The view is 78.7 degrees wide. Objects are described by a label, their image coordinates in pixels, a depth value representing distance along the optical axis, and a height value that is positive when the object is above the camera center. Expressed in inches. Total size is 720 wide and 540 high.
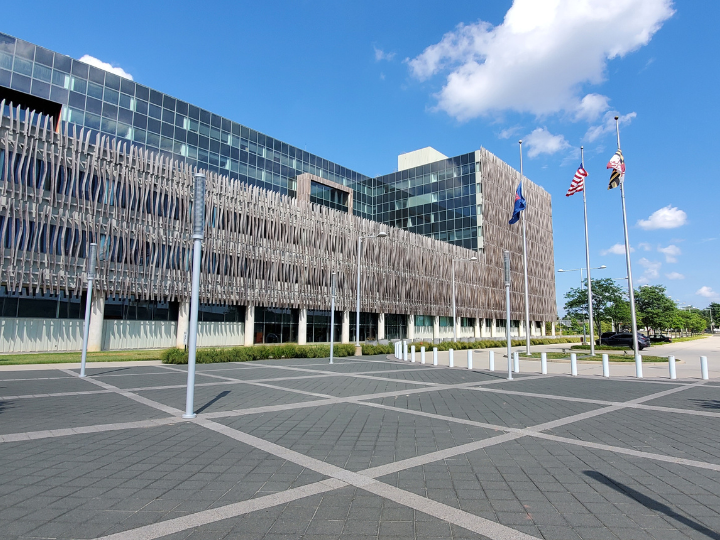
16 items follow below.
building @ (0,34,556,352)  1174.3 +331.8
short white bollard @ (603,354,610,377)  747.1 -70.2
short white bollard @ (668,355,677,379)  707.9 -66.0
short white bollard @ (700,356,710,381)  701.3 -67.5
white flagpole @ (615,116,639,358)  1061.1 +203.6
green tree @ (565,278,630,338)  2132.1 +122.3
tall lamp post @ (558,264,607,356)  1252.4 -19.4
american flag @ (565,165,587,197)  1163.3 +379.3
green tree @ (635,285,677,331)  2618.1 +127.5
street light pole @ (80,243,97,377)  668.1 +55.7
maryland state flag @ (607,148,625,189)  1037.8 +372.2
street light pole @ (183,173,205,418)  364.8 +47.7
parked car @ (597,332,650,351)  1777.3 -57.6
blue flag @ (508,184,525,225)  1128.8 +310.5
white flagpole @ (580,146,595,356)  1189.5 +206.7
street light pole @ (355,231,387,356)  1321.4 -80.9
